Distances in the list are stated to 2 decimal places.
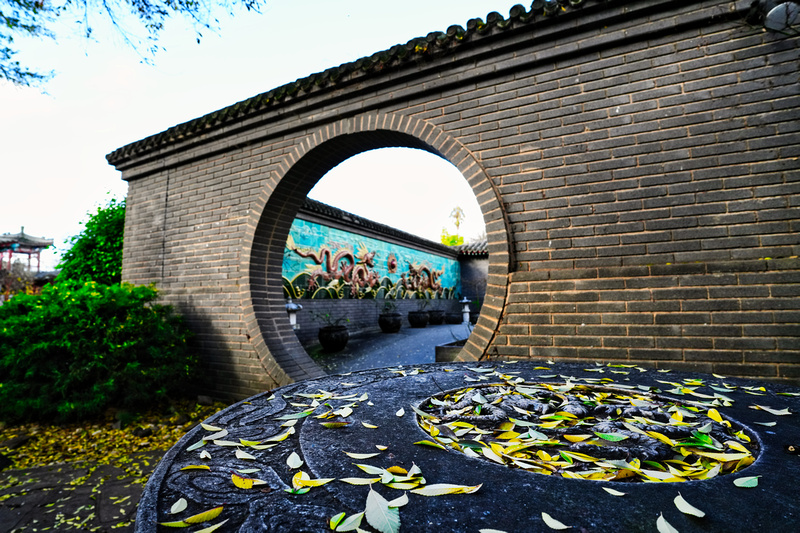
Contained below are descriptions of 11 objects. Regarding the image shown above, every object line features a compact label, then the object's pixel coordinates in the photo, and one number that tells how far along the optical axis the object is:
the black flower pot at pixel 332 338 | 6.29
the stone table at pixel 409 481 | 0.73
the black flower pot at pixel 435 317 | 10.92
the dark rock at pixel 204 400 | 4.11
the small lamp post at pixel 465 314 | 11.56
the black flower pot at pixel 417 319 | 9.81
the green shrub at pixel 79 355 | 3.42
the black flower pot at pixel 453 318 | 12.05
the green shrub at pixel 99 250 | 6.24
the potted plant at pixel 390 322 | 8.45
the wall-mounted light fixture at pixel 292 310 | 5.86
